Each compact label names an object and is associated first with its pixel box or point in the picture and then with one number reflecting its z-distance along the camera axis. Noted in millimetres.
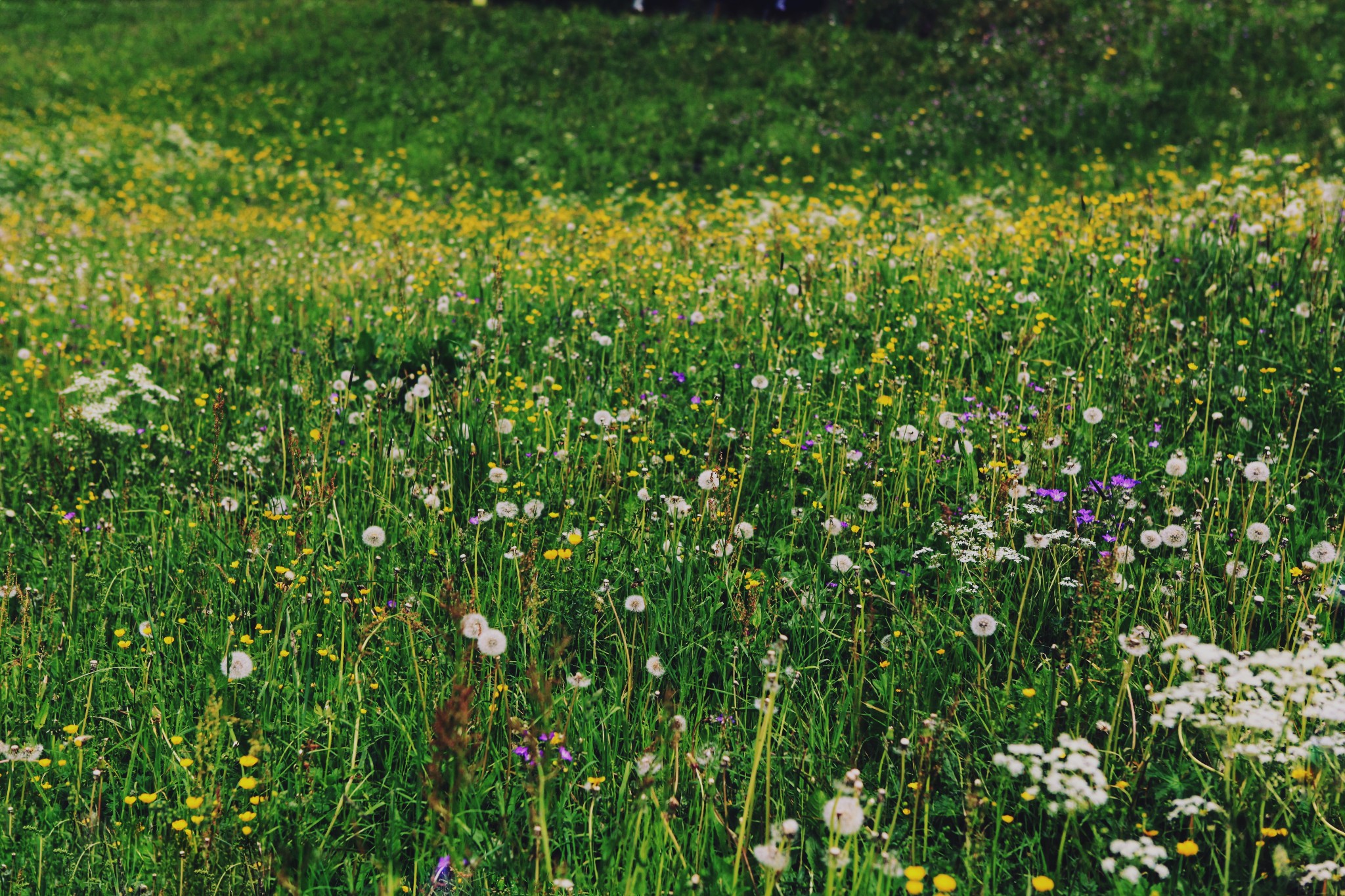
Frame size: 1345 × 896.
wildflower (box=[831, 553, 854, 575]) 2646
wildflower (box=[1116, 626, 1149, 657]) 2039
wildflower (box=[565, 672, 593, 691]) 2139
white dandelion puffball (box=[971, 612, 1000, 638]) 2256
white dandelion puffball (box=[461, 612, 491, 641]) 2096
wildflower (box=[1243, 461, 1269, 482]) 2620
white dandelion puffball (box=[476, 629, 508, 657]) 1885
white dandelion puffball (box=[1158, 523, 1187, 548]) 2500
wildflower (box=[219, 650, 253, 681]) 2207
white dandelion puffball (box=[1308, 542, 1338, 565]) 2445
